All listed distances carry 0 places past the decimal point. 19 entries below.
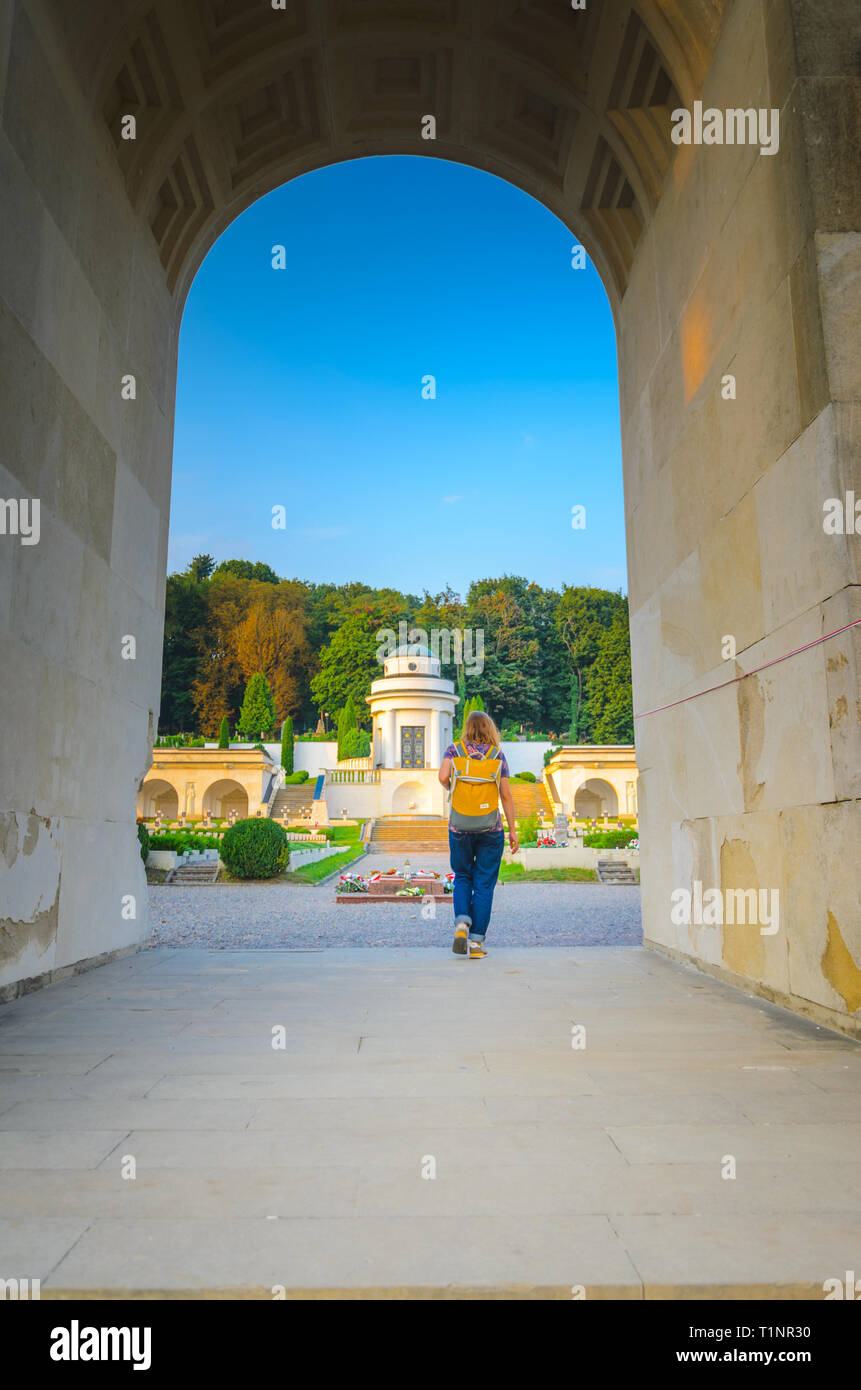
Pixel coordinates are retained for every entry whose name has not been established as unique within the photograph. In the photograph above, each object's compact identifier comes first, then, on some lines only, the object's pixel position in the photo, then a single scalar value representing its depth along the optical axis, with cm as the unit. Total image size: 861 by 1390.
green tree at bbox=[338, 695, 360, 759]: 4351
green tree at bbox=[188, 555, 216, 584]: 5622
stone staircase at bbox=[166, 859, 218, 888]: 1792
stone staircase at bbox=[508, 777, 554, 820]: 3530
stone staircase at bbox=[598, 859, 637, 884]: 1820
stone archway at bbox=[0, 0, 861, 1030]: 395
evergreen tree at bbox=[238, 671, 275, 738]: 4675
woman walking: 614
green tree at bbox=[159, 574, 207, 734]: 5075
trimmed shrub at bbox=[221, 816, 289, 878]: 1761
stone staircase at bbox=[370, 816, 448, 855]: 2695
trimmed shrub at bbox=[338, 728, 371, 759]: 4297
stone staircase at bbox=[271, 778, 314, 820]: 3691
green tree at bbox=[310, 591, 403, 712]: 5131
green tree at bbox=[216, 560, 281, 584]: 5819
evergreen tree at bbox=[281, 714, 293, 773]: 4284
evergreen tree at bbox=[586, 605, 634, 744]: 5003
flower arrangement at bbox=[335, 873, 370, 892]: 1461
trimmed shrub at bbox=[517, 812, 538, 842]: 2434
